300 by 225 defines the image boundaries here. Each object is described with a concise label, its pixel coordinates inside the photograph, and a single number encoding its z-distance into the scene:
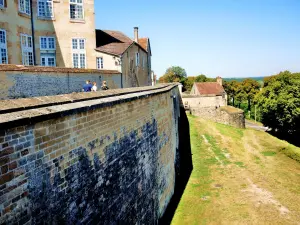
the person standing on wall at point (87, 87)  12.88
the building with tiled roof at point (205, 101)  41.02
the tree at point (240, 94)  74.44
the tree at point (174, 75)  85.81
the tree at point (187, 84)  86.78
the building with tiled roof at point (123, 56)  22.59
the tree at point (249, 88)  73.12
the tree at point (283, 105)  37.72
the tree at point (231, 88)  77.44
